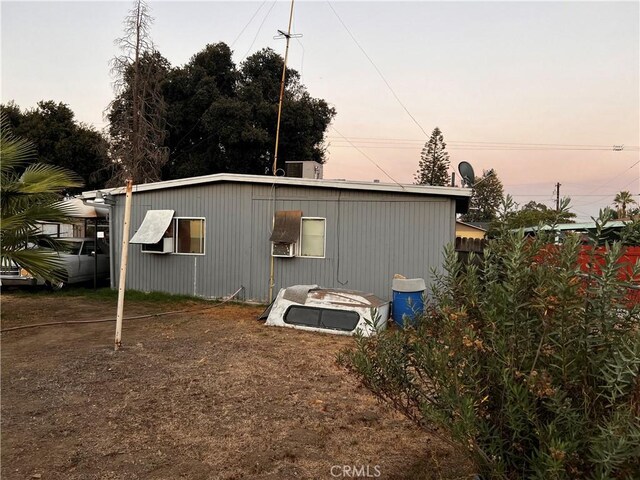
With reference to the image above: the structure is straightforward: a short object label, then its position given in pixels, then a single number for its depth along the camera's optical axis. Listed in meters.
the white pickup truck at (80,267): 11.05
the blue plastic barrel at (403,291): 7.86
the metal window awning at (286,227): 9.74
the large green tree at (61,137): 21.69
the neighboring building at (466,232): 29.84
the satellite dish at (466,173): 9.12
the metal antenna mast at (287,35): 11.92
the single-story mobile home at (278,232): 9.25
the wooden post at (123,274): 5.78
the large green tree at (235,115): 20.55
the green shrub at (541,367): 1.65
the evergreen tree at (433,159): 42.91
